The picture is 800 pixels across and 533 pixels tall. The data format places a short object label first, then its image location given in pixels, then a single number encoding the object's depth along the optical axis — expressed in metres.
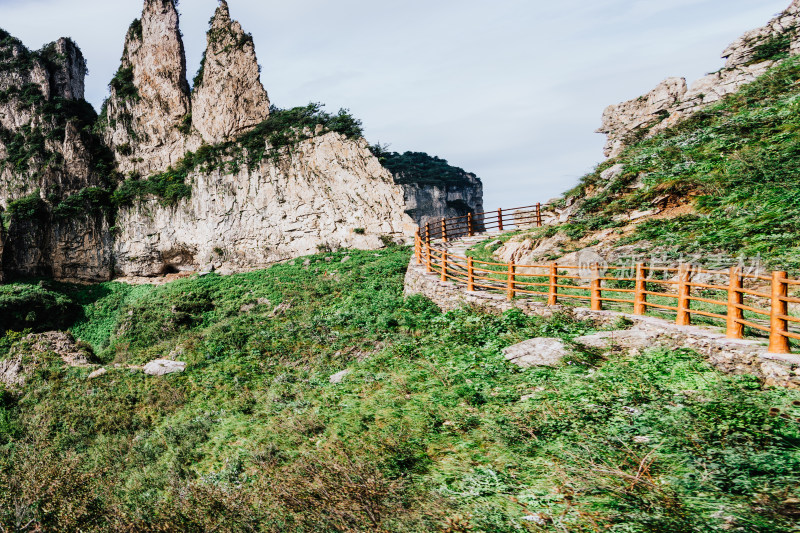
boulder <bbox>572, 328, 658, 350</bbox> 6.79
